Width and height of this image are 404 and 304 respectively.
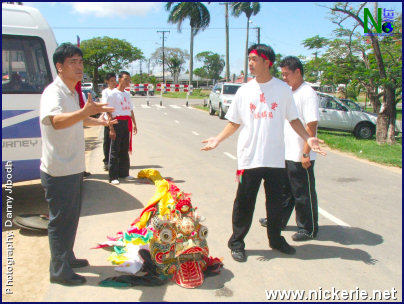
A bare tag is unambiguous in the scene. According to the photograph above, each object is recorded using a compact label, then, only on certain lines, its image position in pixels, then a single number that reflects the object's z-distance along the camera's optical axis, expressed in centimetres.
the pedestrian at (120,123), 735
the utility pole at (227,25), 4047
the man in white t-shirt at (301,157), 449
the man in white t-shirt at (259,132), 400
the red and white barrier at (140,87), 3192
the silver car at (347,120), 1606
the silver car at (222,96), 2094
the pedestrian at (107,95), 744
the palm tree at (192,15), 4386
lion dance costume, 368
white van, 528
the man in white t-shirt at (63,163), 339
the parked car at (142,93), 5301
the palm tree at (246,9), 4094
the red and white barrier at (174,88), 3116
